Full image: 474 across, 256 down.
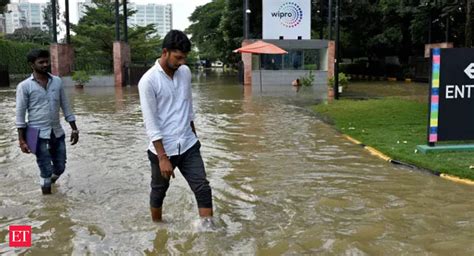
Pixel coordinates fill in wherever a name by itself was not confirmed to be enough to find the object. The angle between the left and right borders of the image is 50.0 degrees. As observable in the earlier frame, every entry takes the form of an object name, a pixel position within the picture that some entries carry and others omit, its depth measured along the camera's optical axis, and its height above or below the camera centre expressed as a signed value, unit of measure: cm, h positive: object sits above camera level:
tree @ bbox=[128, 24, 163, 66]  4275 +255
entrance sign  752 -36
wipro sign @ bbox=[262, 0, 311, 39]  2834 +301
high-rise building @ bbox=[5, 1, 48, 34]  10423 +1352
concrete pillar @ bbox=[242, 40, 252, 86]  2806 +26
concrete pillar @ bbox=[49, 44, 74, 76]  2947 +87
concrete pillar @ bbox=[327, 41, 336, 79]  2882 +87
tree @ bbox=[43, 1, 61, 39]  6644 +792
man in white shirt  411 -41
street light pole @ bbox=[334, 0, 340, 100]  1672 +25
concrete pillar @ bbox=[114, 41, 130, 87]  2955 +49
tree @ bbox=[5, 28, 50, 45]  5688 +447
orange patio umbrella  2295 +107
